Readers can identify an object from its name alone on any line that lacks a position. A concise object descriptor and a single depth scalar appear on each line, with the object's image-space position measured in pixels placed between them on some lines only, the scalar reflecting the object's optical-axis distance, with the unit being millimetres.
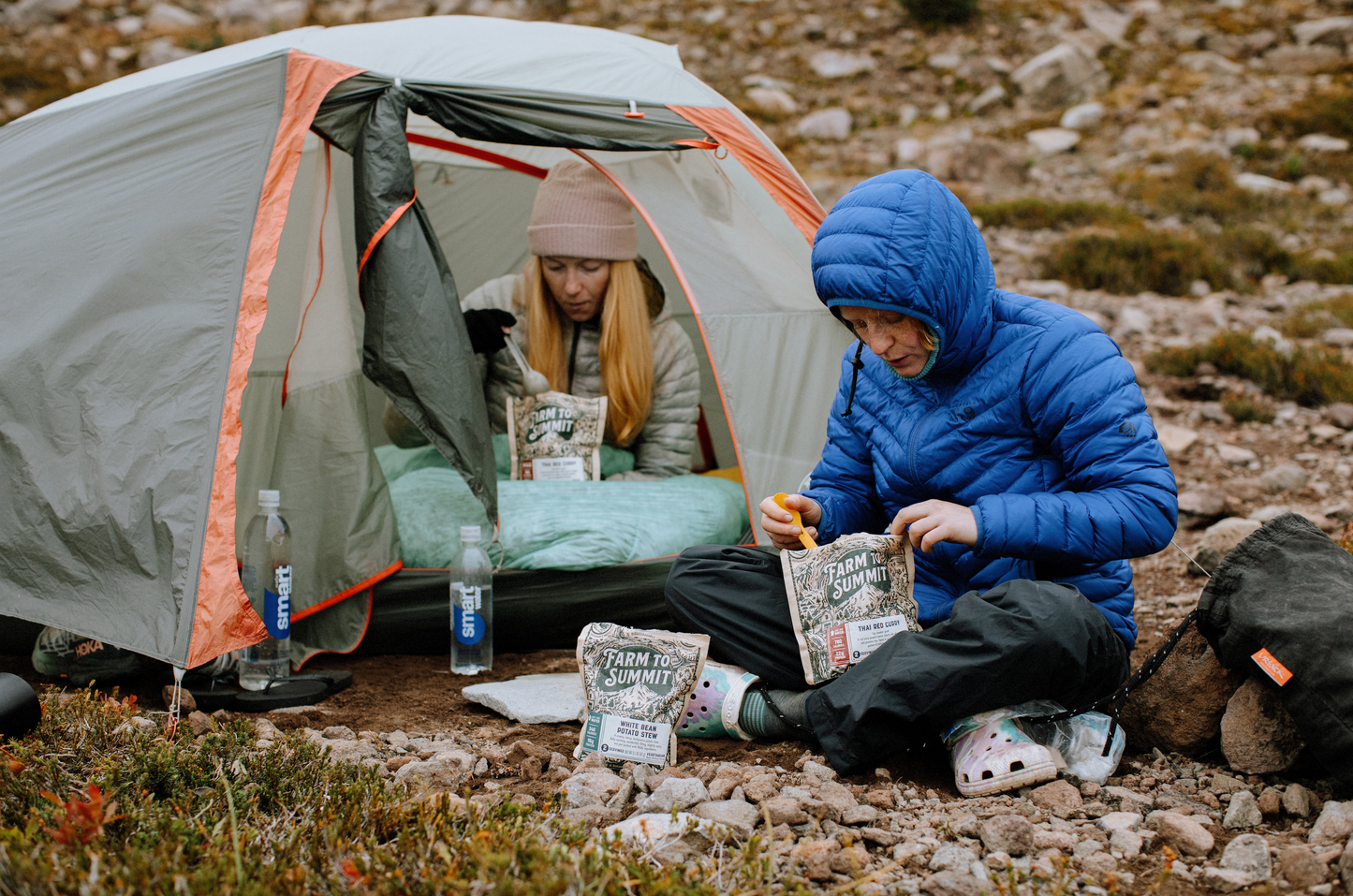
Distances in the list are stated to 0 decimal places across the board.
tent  2492
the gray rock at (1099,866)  1673
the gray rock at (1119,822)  1837
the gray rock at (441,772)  2092
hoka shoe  2719
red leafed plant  1514
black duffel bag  1830
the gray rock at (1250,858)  1664
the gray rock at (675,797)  1930
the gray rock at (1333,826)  1736
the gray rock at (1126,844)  1746
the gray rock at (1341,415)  5180
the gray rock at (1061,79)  15547
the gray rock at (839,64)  17062
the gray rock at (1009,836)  1751
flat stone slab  2564
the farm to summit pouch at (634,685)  2180
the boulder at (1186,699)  2166
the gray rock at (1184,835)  1762
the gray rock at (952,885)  1604
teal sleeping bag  3188
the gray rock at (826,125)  15070
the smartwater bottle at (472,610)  3025
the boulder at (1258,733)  2018
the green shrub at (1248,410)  5410
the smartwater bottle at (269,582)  2766
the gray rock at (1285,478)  4555
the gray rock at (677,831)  1735
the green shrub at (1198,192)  10367
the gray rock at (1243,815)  1868
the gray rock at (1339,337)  6492
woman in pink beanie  3557
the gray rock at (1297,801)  1869
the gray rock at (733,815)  1808
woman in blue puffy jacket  2004
